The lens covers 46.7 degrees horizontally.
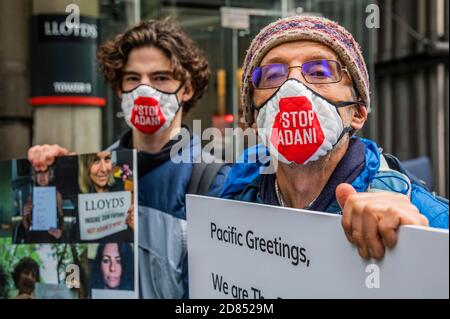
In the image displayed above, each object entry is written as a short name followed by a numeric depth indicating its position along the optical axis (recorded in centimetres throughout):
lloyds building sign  413
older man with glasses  145
